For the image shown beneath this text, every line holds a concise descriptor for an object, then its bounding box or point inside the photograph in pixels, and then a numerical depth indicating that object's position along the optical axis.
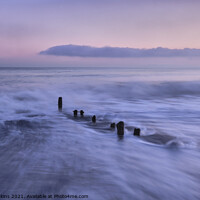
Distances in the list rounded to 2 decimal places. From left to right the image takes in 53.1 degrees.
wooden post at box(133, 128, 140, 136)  8.19
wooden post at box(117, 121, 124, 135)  8.06
